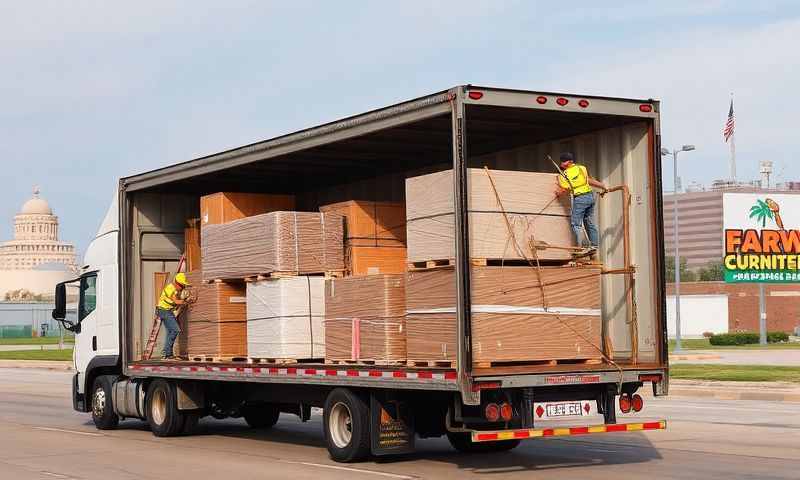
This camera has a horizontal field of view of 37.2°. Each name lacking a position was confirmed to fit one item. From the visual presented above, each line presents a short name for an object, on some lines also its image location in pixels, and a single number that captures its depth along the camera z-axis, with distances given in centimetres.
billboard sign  4825
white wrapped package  1420
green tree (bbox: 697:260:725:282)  15125
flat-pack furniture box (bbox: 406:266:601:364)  1143
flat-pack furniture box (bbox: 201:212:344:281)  1441
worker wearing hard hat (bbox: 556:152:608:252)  1231
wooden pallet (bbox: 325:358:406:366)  1255
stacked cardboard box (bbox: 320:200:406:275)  1452
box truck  1150
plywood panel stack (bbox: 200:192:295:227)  1638
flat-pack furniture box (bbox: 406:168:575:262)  1166
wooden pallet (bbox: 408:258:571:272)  1178
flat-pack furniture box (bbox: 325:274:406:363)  1262
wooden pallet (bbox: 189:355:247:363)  1577
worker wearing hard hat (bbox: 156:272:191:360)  1711
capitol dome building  17962
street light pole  4571
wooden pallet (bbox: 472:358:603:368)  1133
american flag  6056
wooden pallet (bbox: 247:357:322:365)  1426
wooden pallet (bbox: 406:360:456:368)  1167
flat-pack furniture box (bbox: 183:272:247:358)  1577
